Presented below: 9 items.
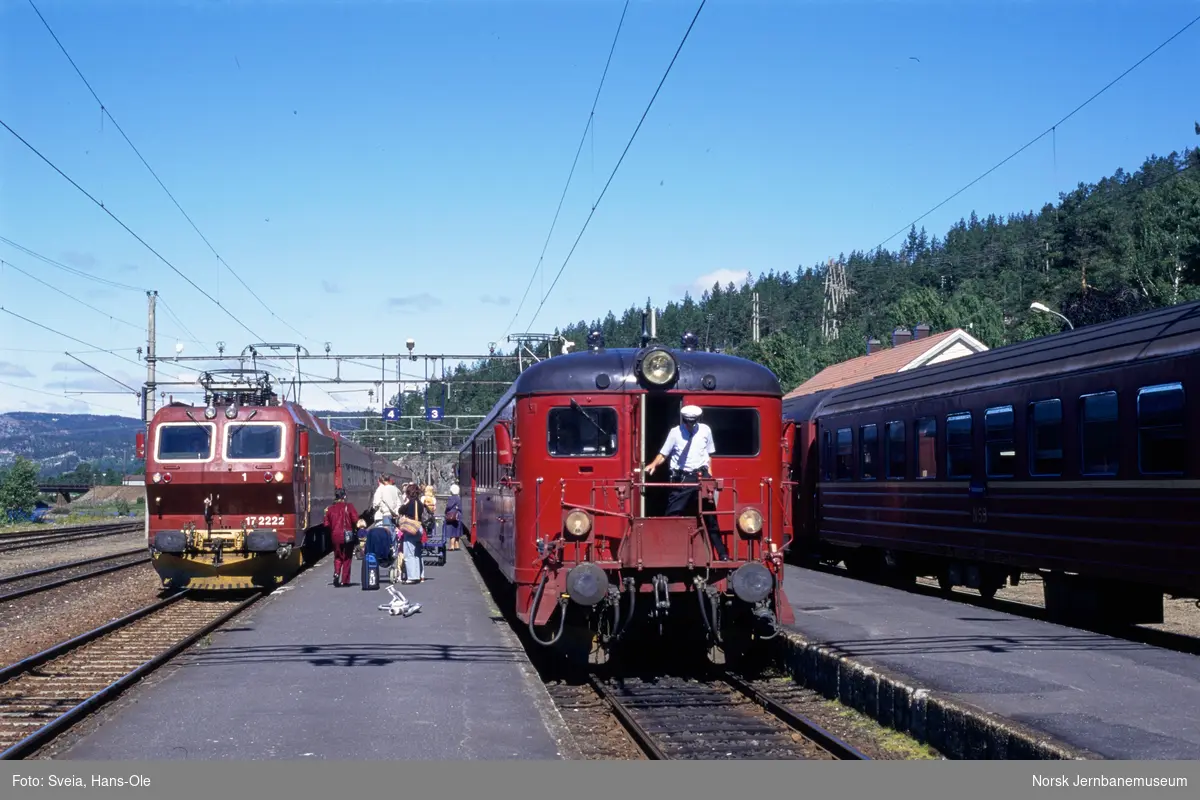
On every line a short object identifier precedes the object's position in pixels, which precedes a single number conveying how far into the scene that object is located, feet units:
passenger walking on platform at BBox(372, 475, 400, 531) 69.56
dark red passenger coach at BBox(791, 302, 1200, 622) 38.75
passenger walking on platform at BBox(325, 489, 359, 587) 64.59
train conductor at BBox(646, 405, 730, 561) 37.14
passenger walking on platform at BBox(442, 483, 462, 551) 102.37
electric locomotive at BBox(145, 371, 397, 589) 63.41
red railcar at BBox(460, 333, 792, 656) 36.52
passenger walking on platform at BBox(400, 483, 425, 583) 64.75
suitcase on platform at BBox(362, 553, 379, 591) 62.90
